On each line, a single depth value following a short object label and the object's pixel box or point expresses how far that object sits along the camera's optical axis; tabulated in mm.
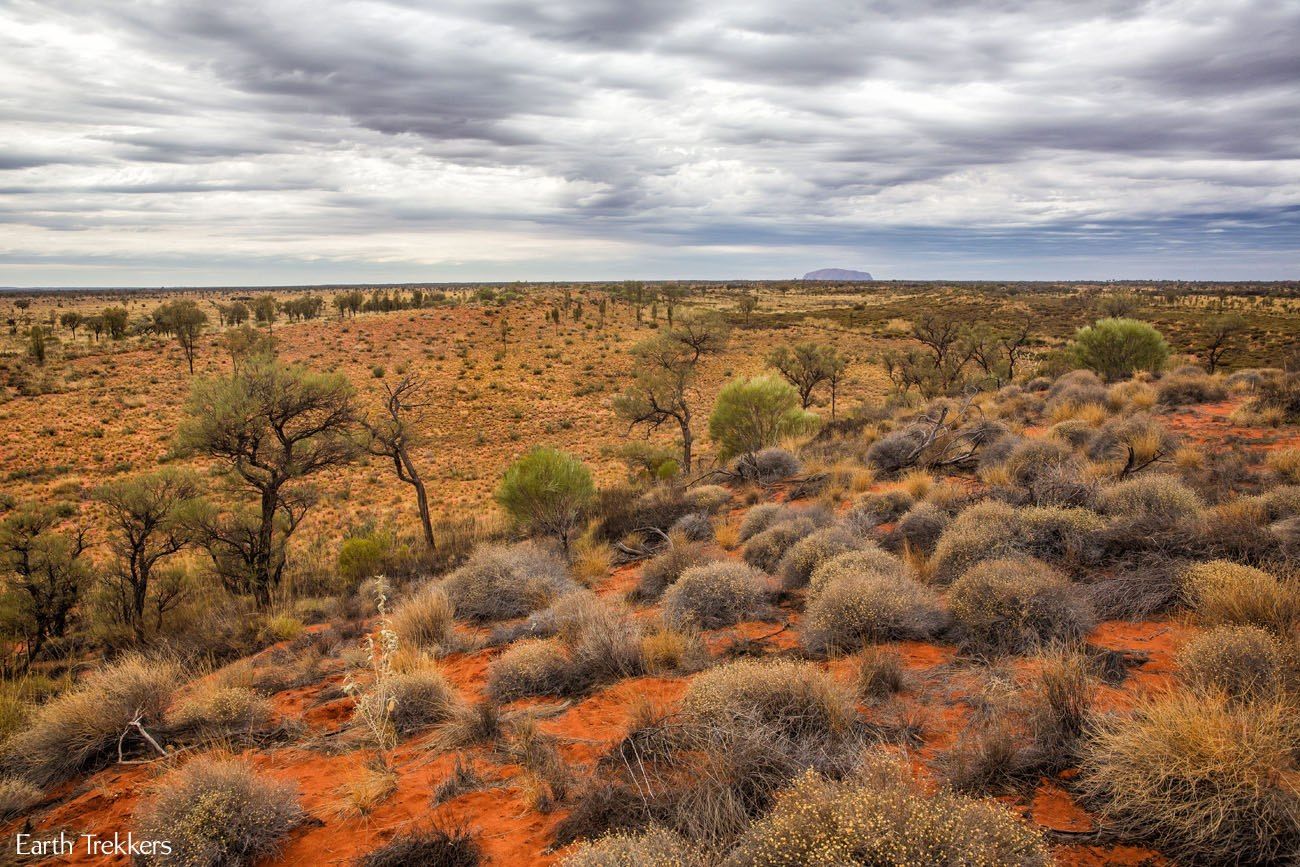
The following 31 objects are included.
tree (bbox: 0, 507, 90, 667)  12883
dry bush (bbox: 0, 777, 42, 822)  5219
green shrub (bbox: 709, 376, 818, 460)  21438
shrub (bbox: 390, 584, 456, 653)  8430
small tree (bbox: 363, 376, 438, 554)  15805
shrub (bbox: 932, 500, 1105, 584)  7043
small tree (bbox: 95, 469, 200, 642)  12734
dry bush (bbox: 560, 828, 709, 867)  3156
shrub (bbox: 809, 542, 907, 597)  6922
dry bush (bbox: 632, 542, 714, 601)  9281
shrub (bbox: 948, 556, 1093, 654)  5496
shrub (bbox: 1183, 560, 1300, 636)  4699
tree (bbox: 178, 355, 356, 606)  13258
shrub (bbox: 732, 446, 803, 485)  15252
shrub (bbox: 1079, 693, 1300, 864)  2984
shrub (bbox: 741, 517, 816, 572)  9203
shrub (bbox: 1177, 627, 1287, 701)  3865
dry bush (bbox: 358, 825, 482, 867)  3951
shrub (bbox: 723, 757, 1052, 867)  2811
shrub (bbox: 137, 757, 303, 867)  4172
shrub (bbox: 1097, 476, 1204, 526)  6941
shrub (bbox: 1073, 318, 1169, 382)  22625
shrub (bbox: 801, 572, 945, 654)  6066
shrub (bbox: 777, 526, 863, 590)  8094
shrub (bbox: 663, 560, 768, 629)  7430
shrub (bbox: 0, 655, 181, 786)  5855
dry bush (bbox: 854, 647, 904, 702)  5016
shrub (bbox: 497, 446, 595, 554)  13760
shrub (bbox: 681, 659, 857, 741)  4383
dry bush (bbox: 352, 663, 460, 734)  6035
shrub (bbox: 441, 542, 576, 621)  9531
